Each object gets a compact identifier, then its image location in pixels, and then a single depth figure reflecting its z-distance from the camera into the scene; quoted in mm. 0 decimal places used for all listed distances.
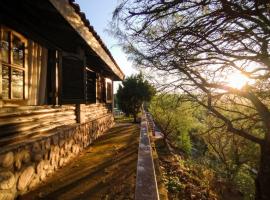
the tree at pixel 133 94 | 10237
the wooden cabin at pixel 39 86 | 2031
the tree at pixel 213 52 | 2275
